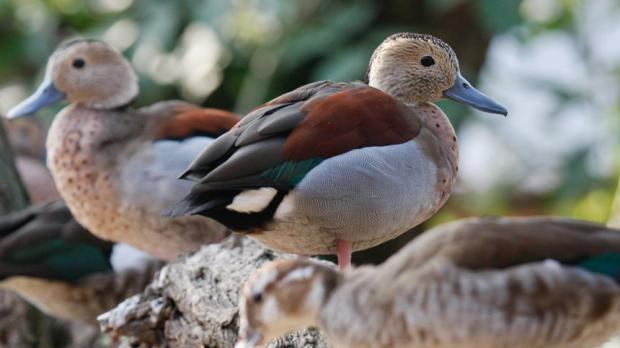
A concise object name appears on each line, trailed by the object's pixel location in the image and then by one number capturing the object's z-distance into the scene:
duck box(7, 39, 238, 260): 10.52
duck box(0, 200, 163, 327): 11.76
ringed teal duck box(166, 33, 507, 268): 7.65
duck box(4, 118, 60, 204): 16.64
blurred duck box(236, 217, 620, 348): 5.80
